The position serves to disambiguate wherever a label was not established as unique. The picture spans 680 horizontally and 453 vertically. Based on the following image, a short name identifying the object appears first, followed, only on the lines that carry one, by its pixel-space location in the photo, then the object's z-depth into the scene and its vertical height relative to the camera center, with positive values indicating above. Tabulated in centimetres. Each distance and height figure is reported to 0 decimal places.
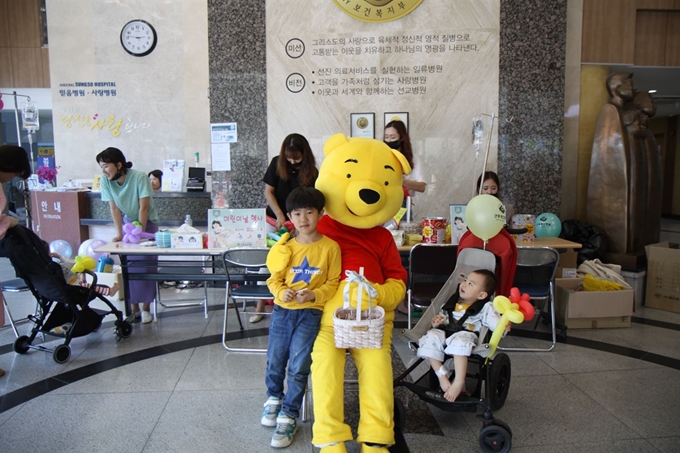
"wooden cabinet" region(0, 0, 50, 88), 786 +219
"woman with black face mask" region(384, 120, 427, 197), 375 +29
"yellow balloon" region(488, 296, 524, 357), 215 -63
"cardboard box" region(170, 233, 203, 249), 382 -49
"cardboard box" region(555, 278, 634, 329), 388 -109
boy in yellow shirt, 211 -50
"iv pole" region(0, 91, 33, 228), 512 -24
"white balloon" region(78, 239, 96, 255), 560 -80
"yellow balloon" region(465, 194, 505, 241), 271 -23
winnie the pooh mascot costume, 203 -42
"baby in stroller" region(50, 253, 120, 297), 356 -69
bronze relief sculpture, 501 +4
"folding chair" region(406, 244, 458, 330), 344 -66
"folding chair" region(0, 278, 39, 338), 367 -83
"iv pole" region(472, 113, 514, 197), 518 +62
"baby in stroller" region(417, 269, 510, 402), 225 -76
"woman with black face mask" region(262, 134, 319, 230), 357 +4
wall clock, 663 +196
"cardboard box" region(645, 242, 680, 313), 450 -100
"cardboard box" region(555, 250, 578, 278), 444 -80
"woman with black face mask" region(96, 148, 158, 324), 394 -15
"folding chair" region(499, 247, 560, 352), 342 -73
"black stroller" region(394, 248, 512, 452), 219 -105
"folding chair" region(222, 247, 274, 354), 336 -78
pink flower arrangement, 663 +7
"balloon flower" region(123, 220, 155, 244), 405 -46
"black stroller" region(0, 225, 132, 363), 318 -80
